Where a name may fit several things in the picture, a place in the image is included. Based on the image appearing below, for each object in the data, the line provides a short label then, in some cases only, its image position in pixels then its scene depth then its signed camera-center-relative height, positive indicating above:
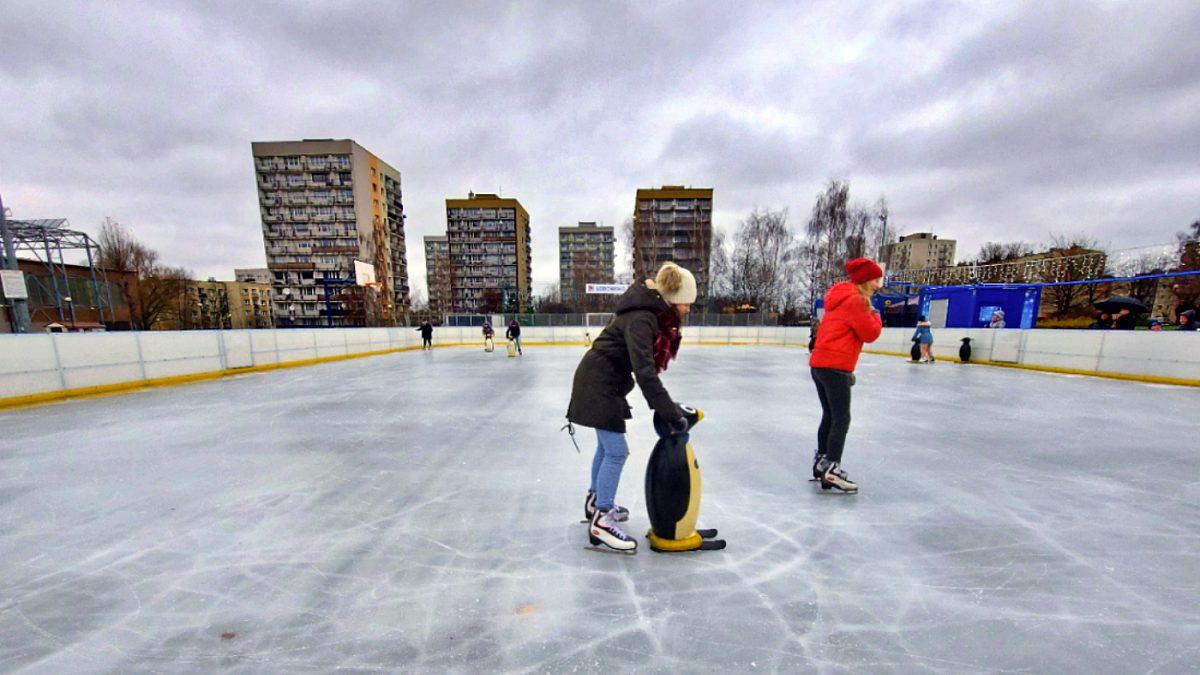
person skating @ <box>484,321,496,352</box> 14.59 -1.52
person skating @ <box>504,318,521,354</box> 12.67 -1.19
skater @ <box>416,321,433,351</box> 15.91 -1.59
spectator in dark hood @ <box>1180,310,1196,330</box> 7.63 -0.47
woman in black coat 1.72 -0.36
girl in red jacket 2.46 -0.33
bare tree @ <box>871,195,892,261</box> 23.36 +4.41
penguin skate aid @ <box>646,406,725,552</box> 1.88 -0.93
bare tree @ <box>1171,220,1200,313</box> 17.19 +0.63
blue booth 12.47 -0.30
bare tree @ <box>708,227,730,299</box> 28.55 +1.85
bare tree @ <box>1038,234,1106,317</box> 15.18 +0.95
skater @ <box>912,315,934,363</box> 10.02 -1.08
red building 20.23 -0.28
